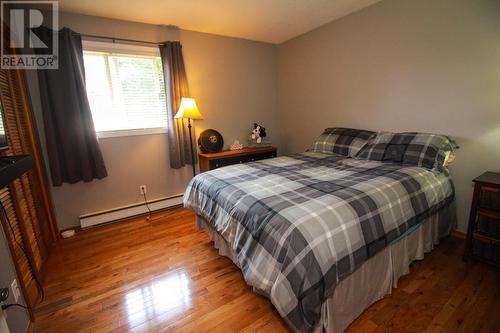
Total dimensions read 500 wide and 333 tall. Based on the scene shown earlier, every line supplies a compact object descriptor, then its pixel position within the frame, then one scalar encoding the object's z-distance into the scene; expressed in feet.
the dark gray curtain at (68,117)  7.89
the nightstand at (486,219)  5.44
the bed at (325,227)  3.75
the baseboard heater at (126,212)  9.10
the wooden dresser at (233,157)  10.30
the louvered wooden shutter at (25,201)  5.20
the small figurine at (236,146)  11.68
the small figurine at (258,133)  12.07
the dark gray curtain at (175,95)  9.73
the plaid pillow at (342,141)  8.56
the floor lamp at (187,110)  9.57
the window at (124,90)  8.88
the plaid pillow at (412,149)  6.59
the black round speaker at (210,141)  10.84
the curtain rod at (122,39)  8.43
